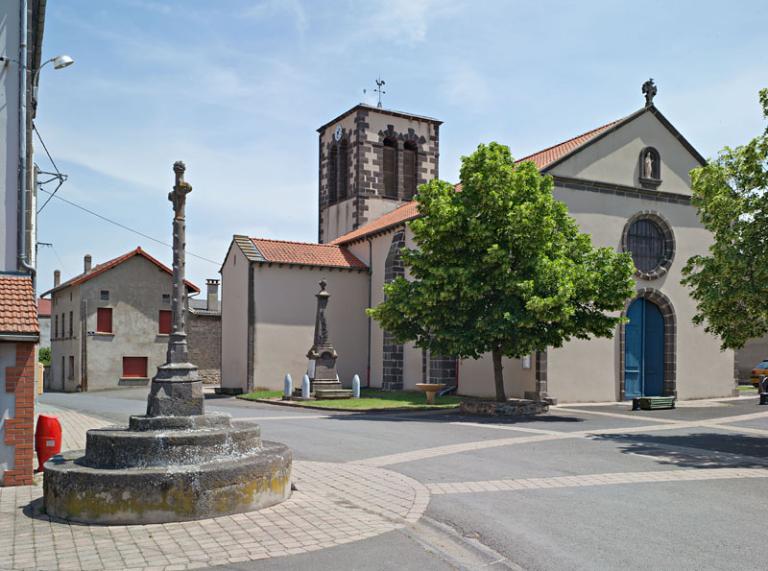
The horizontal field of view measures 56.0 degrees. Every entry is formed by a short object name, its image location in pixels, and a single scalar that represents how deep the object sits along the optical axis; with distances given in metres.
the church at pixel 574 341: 23.62
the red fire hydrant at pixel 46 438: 10.55
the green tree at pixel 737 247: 13.65
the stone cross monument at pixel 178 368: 8.23
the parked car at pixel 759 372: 28.36
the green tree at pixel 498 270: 18.28
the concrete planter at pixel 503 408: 18.98
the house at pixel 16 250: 9.23
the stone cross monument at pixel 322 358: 24.77
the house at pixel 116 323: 38.72
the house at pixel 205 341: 41.78
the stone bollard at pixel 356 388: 24.77
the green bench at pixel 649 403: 21.02
